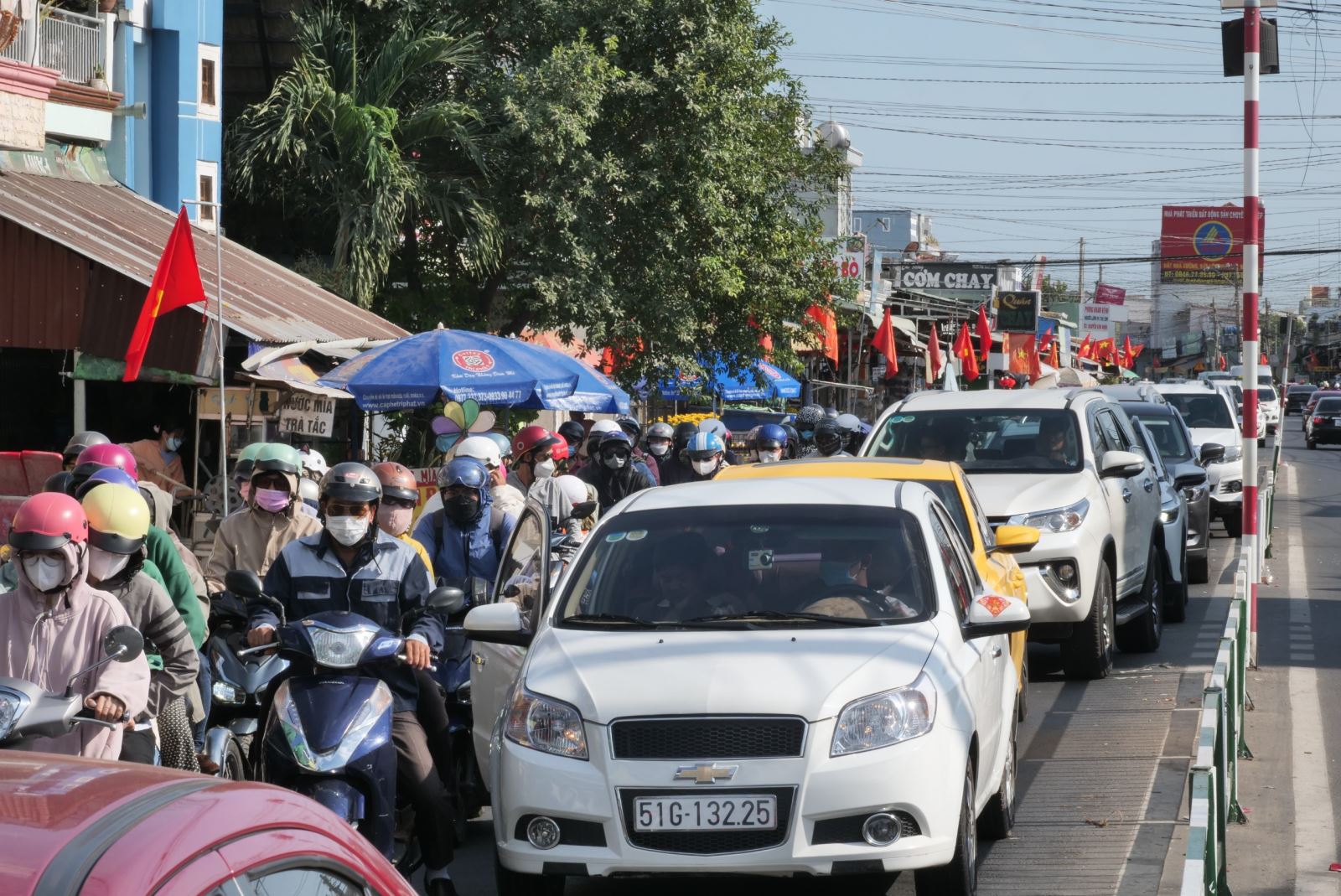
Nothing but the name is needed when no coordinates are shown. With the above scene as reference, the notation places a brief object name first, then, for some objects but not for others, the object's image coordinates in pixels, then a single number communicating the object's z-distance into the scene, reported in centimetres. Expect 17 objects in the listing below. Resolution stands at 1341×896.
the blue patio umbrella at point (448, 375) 2594
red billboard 18212
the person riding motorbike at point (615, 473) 2752
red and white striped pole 2369
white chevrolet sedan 1145
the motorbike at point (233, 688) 1384
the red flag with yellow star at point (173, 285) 2475
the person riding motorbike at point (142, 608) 1144
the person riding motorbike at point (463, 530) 1692
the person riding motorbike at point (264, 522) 1656
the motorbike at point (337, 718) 1132
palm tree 4400
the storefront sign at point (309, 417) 2933
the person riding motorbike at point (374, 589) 1230
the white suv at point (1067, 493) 2202
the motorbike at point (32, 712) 860
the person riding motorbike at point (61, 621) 1020
